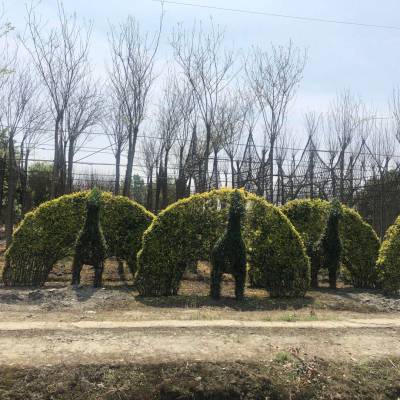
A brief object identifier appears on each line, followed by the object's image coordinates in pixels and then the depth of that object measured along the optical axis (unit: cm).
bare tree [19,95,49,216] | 1711
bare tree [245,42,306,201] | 1859
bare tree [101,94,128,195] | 1861
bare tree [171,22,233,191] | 1736
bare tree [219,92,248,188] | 1987
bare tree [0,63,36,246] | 1557
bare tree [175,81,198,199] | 1933
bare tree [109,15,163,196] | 1638
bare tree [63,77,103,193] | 1663
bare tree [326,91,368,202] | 2100
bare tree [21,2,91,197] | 1558
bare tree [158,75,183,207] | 1988
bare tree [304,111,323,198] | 1989
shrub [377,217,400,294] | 1108
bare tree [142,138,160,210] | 2380
